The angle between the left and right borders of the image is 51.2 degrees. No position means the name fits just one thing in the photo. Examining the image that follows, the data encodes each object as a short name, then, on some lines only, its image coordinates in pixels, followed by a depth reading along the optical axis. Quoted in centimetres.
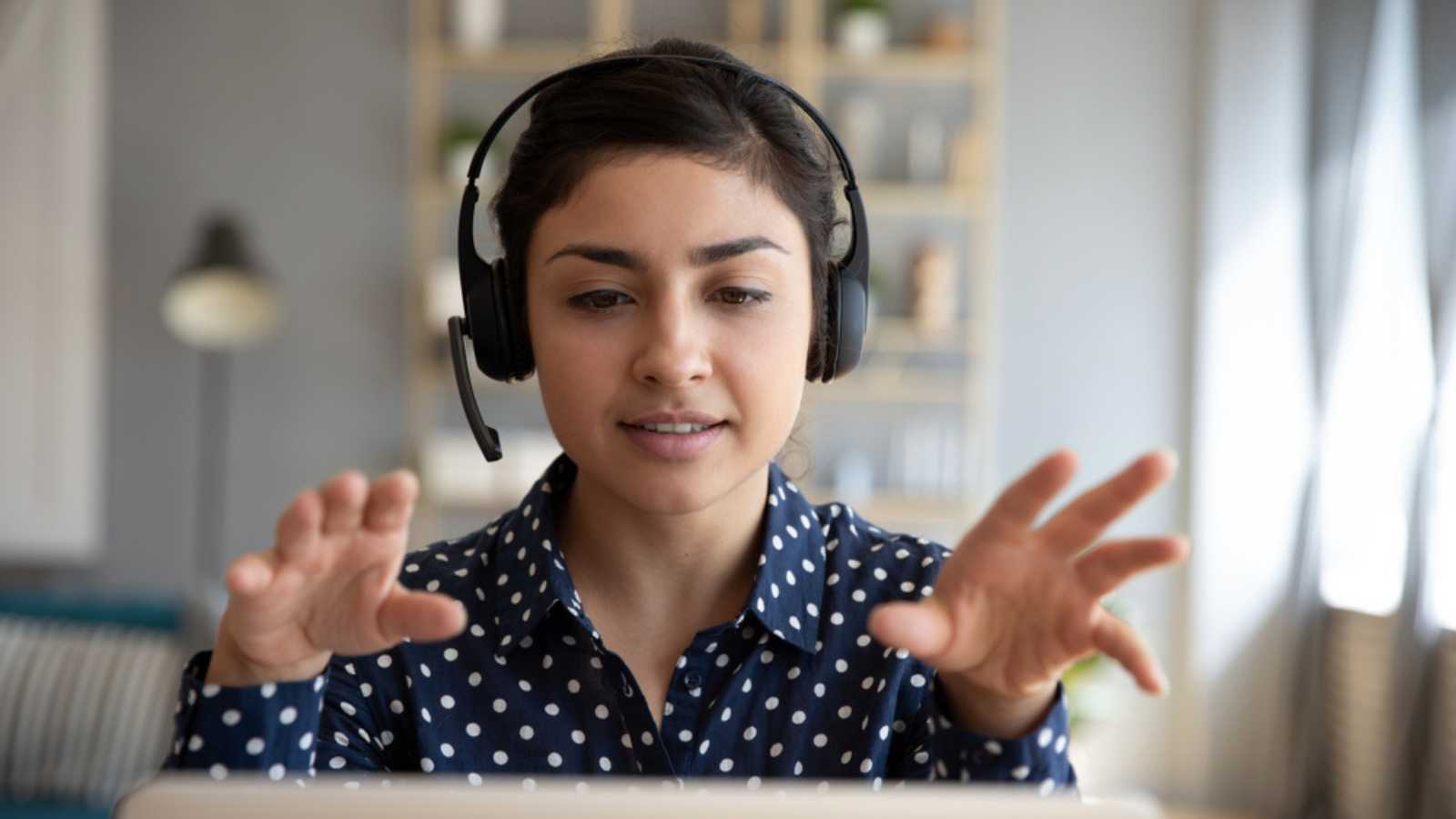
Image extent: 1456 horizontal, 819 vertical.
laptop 52
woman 110
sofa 308
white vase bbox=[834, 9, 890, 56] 450
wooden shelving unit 452
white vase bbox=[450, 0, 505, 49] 456
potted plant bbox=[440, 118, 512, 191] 448
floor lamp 436
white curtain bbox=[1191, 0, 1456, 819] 359
